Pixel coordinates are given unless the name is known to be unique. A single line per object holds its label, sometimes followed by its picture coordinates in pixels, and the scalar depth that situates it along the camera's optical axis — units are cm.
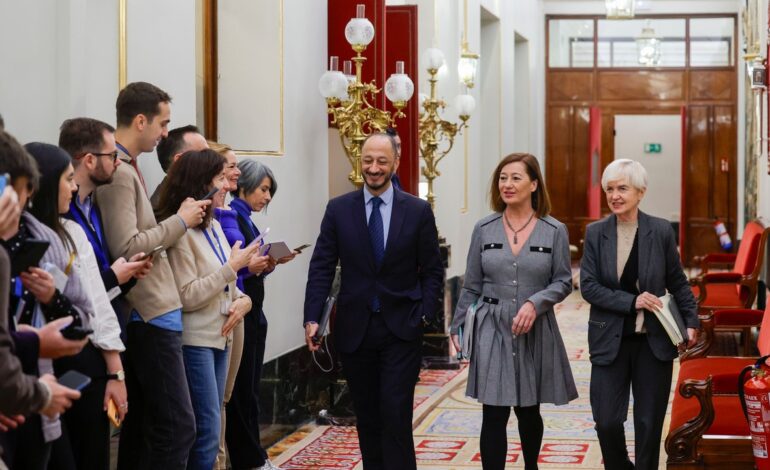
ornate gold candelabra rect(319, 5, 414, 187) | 786
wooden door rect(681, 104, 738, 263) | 2034
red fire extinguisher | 481
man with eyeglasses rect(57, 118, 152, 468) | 409
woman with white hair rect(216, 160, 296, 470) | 612
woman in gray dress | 541
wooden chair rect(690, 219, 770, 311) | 1038
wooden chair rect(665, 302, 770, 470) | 536
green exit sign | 2144
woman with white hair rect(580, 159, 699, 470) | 539
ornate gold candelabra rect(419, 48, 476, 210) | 1009
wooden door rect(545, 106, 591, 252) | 2098
